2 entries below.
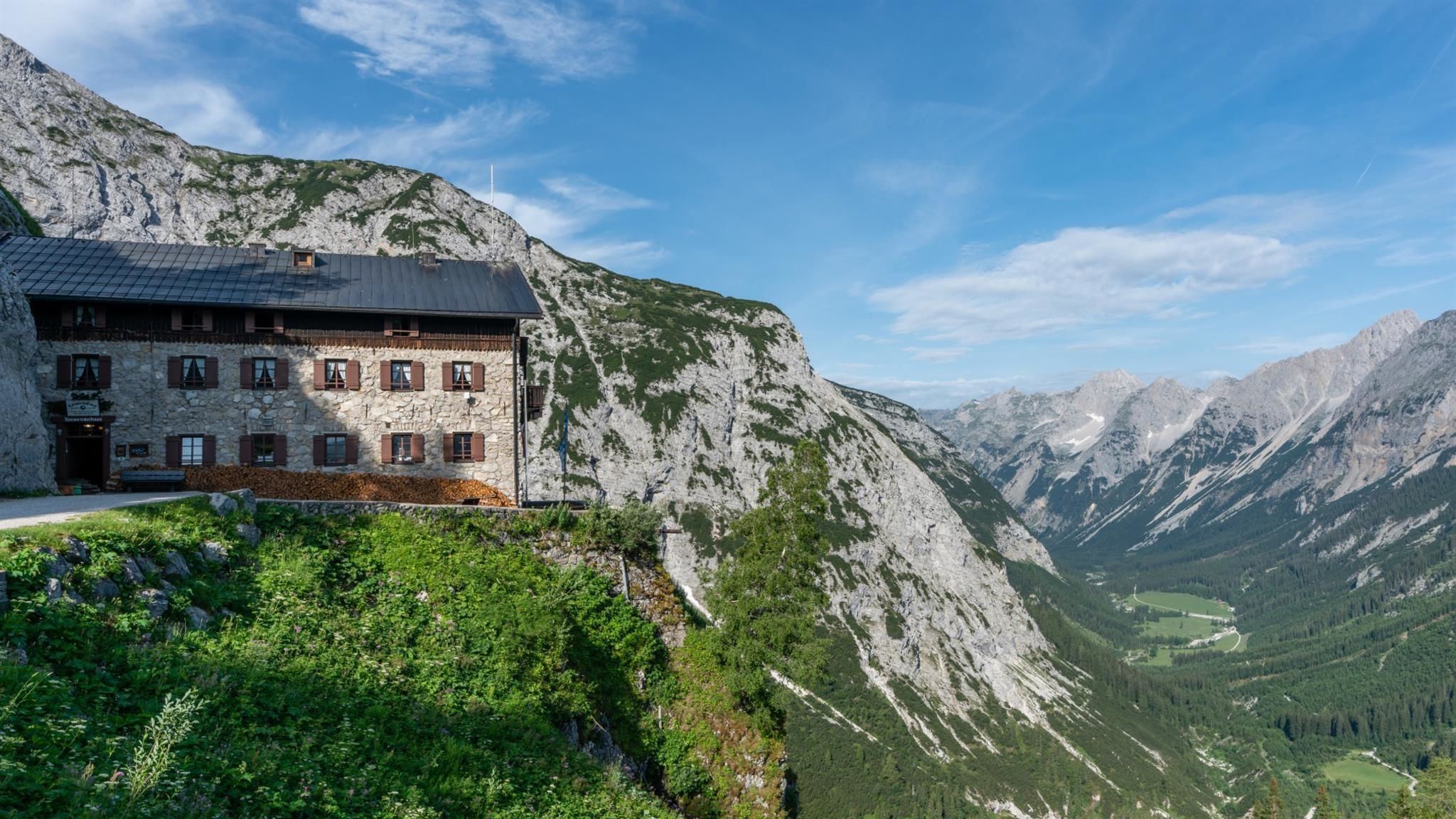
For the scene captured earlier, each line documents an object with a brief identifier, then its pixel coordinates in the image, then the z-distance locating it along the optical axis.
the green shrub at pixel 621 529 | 32.94
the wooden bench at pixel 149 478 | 38.28
